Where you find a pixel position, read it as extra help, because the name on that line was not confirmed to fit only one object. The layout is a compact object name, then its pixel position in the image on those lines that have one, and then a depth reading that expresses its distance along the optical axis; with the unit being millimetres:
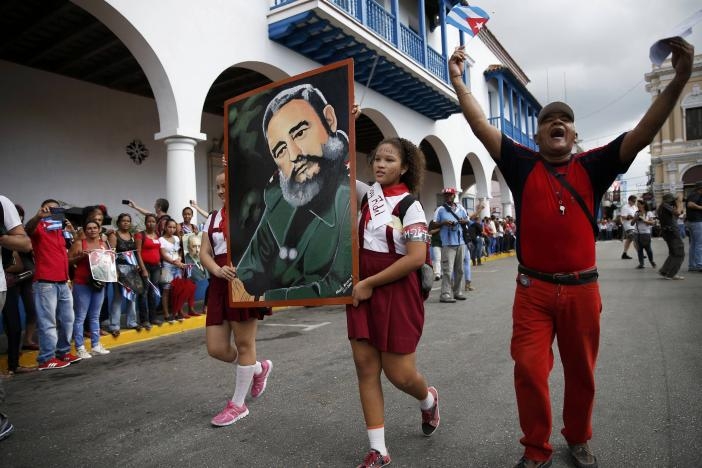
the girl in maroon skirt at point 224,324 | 3277
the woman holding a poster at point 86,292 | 5680
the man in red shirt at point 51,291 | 5094
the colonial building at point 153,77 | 7891
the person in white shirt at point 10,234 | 3252
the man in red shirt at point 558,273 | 2336
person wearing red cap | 8227
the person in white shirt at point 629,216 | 12327
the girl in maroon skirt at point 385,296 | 2410
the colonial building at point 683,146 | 39562
